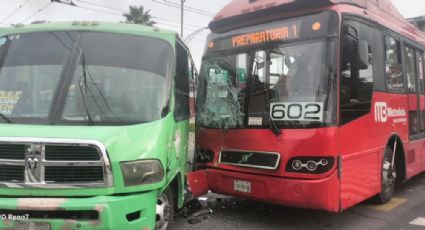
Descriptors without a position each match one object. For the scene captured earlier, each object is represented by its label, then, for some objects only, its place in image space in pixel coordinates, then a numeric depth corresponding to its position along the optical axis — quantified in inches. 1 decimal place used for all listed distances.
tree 1707.7
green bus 170.1
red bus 227.5
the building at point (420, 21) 463.5
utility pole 1000.5
